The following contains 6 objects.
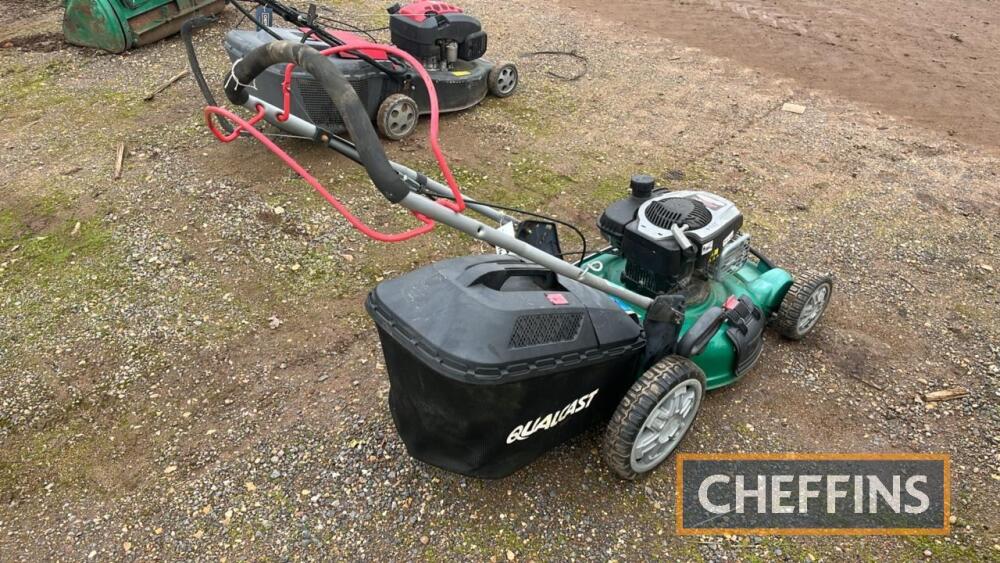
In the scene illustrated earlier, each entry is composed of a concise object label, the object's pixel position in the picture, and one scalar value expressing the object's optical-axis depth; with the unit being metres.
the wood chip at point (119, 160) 5.30
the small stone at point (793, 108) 6.71
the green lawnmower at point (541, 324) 2.28
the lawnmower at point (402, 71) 5.20
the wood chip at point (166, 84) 6.47
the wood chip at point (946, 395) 3.50
